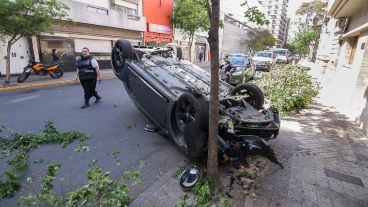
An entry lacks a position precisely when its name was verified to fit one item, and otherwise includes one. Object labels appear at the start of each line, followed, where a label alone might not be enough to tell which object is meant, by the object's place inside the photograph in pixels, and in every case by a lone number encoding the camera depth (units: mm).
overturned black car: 3512
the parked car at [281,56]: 24912
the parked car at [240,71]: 10030
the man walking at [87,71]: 6594
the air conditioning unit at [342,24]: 12984
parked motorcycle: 10805
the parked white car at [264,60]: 18998
